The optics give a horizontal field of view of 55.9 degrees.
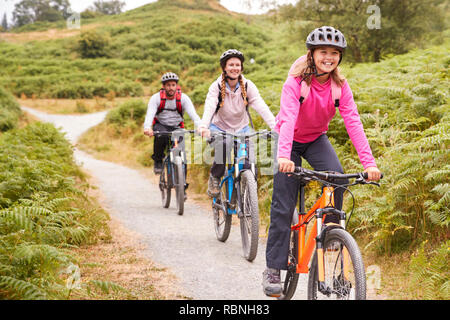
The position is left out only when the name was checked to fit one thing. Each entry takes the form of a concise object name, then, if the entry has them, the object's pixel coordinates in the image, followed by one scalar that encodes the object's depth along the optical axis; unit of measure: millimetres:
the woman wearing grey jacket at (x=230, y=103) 5505
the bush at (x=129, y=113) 22266
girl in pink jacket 3340
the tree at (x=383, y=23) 18125
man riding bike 8102
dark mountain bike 7711
